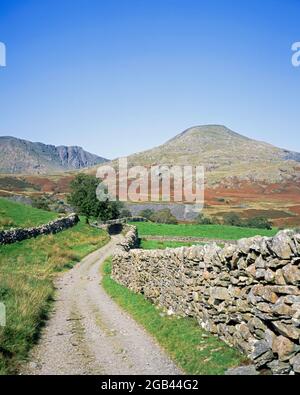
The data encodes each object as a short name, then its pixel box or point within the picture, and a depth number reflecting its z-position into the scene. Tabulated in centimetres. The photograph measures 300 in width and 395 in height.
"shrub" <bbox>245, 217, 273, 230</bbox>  8625
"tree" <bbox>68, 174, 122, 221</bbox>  6981
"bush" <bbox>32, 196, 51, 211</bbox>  8149
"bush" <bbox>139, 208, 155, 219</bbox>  10676
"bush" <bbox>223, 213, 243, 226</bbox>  9475
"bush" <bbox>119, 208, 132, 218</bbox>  10147
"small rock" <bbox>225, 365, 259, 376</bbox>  867
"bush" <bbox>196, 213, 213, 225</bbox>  9312
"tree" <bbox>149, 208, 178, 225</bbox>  9611
